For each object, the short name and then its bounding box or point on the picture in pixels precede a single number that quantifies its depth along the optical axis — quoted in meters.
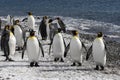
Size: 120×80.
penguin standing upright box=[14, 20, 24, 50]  17.25
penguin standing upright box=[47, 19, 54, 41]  18.48
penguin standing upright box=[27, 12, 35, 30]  22.55
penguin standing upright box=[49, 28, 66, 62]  14.49
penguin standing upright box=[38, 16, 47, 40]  20.12
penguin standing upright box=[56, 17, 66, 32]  21.34
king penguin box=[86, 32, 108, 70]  13.45
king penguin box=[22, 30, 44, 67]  13.51
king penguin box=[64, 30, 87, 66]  13.86
